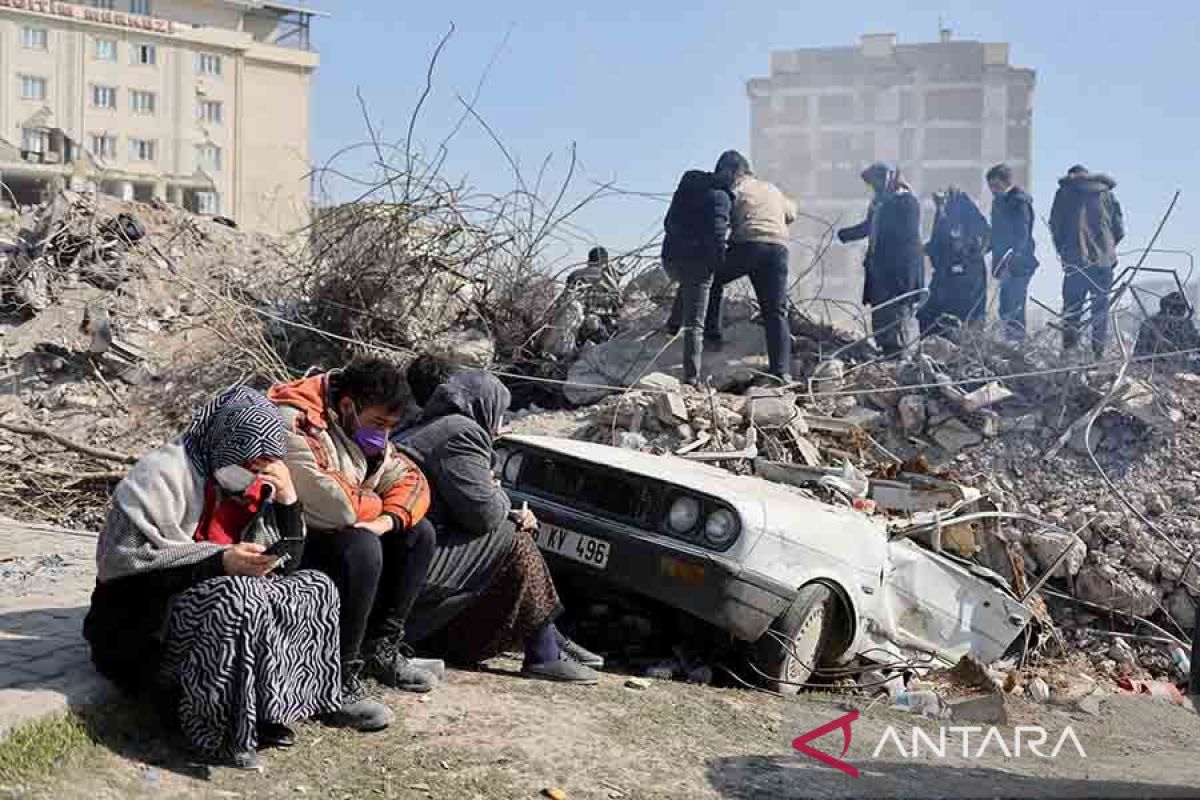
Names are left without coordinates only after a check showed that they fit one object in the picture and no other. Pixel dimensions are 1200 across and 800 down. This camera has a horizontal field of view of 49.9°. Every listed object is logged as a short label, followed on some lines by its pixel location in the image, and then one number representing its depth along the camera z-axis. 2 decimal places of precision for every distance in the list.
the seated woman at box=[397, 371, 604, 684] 4.89
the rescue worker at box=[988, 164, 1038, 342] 12.31
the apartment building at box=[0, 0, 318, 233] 59.91
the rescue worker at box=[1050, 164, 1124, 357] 11.72
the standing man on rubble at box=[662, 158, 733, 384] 10.01
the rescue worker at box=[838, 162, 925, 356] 11.64
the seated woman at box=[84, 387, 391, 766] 3.73
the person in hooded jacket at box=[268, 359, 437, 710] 4.21
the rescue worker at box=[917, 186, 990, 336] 12.07
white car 5.29
